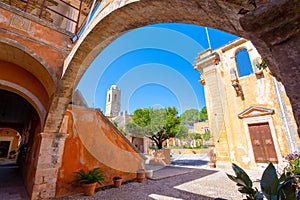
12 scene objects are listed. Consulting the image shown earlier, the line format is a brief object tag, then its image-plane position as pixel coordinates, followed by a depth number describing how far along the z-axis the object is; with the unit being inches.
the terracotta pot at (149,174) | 246.2
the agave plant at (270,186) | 37.0
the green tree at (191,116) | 1327.5
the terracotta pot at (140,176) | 228.1
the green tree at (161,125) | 478.7
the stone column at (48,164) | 154.7
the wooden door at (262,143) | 252.8
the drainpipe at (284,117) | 222.8
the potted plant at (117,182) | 201.2
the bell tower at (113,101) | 1414.9
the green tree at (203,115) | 1130.0
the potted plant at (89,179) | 170.2
